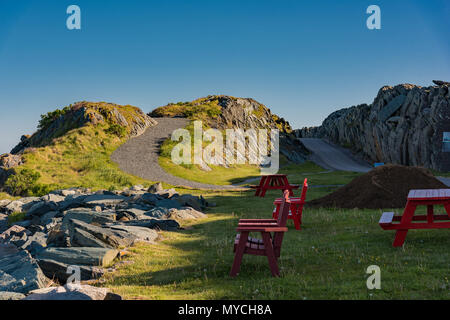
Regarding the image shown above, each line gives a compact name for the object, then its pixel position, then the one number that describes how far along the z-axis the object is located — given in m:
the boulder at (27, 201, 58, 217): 19.48
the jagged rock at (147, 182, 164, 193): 24.72
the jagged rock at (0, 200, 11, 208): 24.35
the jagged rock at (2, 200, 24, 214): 22.78
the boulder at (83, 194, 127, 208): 18.86
